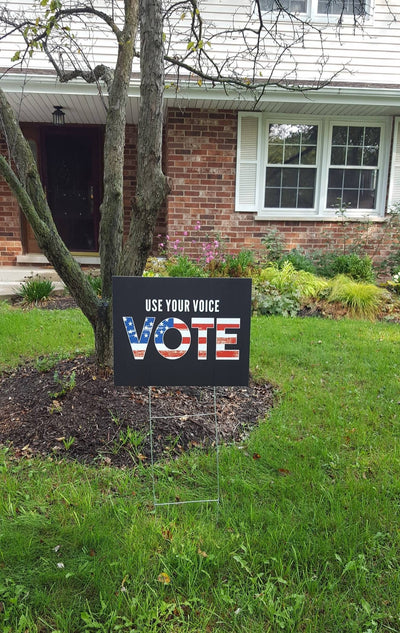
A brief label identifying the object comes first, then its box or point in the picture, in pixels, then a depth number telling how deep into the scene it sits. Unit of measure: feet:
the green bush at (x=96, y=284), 22.89
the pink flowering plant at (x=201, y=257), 24.09
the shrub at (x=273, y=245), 28.84
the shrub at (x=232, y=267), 25.44
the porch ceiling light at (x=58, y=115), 28.04
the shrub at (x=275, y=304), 22.39
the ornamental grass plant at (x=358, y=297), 22.81
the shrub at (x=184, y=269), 23.26
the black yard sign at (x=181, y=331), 7.63
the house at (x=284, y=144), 28.07
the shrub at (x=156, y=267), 24.90
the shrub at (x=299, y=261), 27.40
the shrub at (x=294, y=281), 23.75
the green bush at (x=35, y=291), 24.13
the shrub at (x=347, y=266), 27.35
